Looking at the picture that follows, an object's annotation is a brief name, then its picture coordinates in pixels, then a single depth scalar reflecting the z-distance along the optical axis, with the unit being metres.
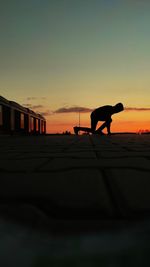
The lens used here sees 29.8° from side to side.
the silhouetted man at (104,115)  11.15
